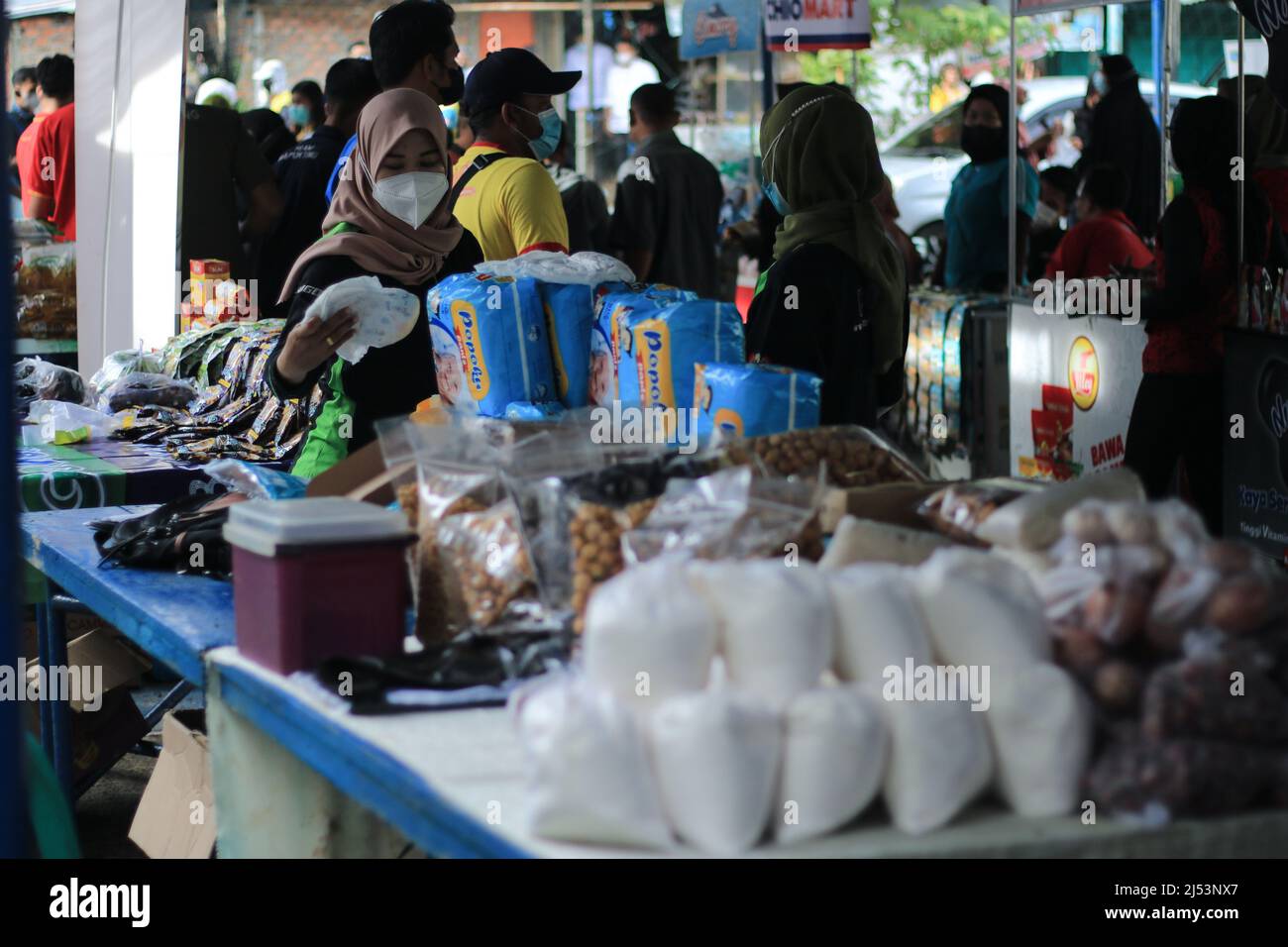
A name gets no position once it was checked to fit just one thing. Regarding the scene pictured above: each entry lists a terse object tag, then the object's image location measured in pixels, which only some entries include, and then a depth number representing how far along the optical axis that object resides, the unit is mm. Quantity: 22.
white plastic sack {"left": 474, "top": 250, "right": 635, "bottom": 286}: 3059
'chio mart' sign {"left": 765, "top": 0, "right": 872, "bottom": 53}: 8656
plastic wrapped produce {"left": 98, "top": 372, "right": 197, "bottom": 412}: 4816
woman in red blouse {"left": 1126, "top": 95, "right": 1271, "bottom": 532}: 5055
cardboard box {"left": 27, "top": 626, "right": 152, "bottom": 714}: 3744
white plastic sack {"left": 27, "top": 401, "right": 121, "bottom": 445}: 4453
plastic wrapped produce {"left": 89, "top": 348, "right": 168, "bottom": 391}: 5055
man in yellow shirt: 4309
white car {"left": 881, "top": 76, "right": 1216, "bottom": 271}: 11930
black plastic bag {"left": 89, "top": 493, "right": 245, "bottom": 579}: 2781
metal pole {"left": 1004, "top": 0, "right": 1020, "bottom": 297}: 6716
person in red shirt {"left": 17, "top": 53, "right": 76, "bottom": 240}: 7746
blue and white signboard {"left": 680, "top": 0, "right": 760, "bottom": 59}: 9617
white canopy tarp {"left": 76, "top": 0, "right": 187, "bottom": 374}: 6043
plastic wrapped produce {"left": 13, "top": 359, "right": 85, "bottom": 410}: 5102
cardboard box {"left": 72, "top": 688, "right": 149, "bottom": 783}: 3938
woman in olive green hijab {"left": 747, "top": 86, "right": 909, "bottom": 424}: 3637
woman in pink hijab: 3434
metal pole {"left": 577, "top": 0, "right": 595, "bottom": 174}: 13380
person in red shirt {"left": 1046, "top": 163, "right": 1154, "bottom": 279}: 6555
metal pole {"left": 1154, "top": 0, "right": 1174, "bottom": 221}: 6566
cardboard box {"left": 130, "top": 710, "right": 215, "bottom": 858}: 2902
